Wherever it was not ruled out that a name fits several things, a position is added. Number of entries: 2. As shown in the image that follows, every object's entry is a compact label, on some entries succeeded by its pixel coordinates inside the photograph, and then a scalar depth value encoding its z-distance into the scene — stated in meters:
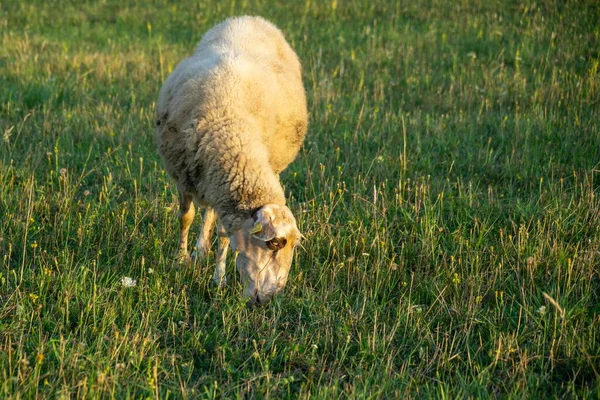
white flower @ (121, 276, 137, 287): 8.23
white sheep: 8.41
